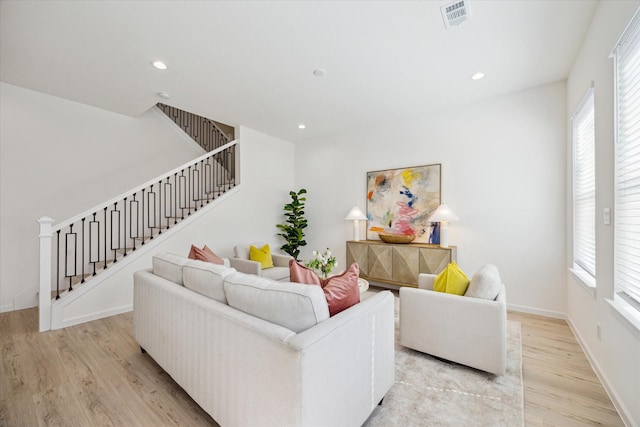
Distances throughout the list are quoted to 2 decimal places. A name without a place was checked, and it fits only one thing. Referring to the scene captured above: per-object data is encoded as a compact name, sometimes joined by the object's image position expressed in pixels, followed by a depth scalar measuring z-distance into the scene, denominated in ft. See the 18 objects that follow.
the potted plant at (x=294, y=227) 18.29
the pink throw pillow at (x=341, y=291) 5.10
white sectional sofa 3.83
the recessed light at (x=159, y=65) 9.56
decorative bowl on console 13.74
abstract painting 13.87
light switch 6.23
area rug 5.43
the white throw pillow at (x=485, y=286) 7.00
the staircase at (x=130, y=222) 9.88
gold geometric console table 12.38
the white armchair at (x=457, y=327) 6.68
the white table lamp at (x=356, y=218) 15.57
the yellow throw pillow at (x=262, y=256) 14.43
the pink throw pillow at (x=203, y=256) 9.94
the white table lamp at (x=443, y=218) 12.55
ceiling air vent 6.81
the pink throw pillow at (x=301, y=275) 5.59
